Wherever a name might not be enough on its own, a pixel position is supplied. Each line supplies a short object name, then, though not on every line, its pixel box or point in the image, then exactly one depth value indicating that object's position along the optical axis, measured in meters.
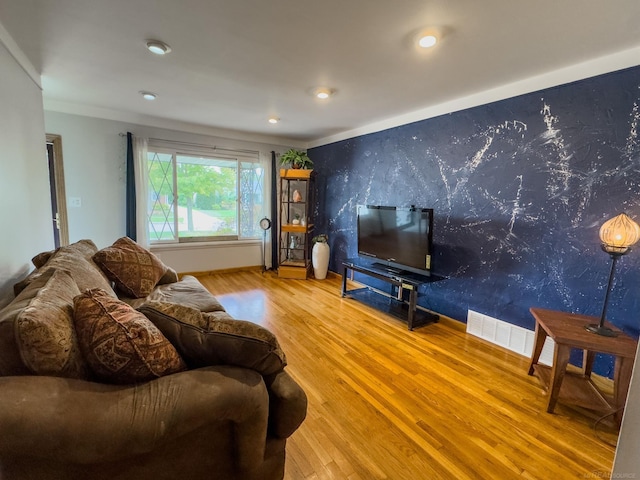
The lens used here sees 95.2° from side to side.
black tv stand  2.98
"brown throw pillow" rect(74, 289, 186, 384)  0.97
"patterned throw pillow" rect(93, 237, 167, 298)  2.29
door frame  3.58
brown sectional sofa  0.82
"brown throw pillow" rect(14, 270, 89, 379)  0.88
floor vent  2.39
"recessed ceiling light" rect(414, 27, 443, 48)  1.76
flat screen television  2.97
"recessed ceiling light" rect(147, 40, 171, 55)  1.98
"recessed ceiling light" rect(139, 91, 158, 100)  3.06
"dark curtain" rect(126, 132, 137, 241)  3.97
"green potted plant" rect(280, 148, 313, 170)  4.78
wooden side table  1.71
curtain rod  4.22
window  4.42
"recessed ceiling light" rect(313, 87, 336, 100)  2.76
